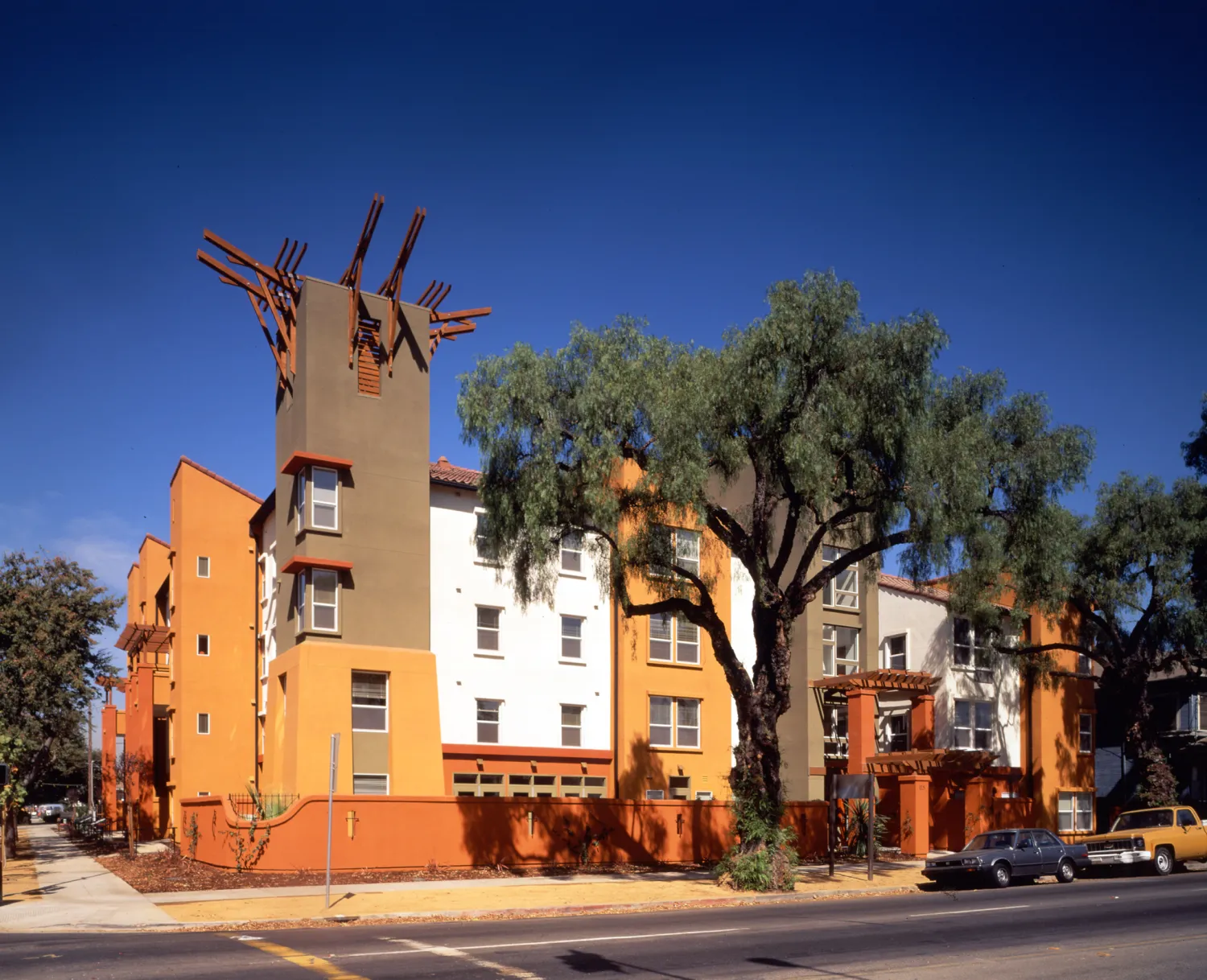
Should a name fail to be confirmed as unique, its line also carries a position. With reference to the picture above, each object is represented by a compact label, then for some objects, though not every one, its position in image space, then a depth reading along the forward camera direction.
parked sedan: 25.66
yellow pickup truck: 28.41
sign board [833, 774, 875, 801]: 24.80
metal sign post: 19.27
